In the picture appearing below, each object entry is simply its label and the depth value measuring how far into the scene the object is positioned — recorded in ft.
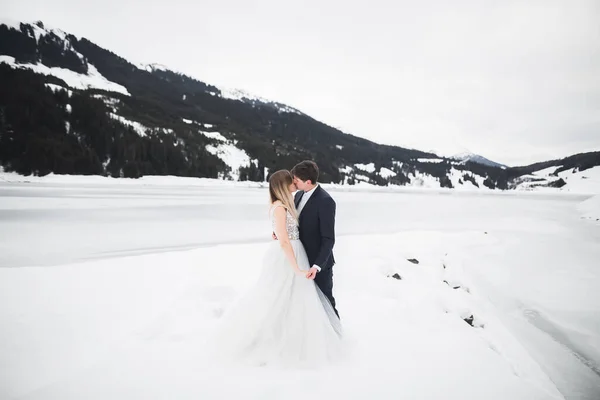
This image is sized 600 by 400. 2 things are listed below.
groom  11.05
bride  11.28
